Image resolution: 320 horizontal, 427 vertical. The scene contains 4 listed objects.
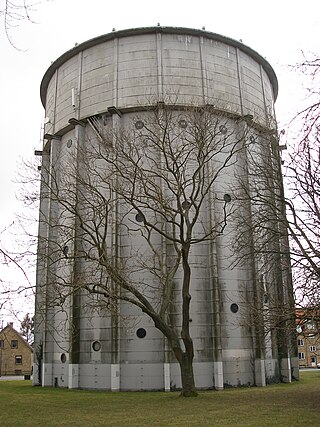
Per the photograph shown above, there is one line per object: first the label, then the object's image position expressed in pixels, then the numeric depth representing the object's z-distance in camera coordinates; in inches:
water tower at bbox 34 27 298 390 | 815.1
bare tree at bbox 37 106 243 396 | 823.1
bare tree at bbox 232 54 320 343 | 510.3
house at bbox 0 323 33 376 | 2161.7
